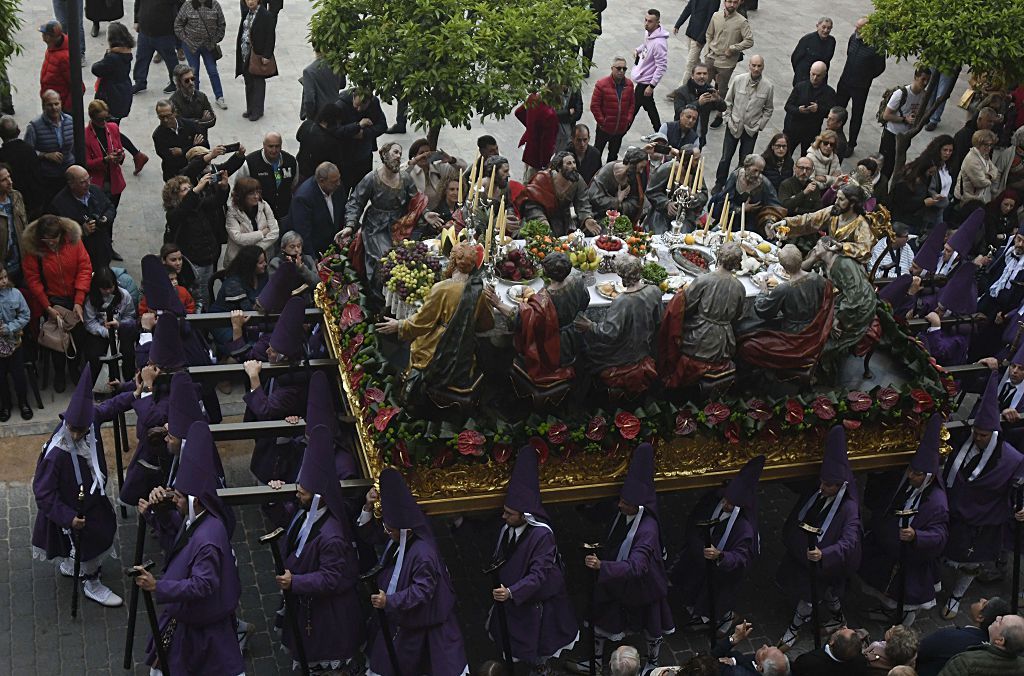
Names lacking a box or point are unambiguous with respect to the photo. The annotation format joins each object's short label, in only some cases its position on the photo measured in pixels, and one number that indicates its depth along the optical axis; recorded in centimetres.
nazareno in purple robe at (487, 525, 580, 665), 1004
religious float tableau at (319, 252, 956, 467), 1044
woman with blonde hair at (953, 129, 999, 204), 1703
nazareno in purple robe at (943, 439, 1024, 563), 1148
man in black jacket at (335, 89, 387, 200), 1570
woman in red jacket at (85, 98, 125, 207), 1483
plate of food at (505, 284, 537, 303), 1139
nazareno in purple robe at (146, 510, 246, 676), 930
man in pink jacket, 1919
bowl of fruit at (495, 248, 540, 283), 1170
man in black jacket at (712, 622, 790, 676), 898
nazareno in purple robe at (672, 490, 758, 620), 1080
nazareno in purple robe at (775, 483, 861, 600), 1079
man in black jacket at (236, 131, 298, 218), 1501
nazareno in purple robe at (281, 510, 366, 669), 973
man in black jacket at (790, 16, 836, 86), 2008
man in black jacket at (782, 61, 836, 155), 1862
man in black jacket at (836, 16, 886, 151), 1975
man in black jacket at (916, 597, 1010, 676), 967
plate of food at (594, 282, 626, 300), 1159
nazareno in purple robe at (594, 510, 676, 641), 1028
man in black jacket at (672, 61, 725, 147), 1847
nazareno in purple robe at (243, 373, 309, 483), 1149
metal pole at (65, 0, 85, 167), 1352
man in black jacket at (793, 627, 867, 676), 922
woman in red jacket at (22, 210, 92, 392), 1266
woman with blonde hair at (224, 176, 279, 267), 1420
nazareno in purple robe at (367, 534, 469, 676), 963
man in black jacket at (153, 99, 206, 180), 1520
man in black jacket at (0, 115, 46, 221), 1376
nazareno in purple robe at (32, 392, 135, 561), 1047
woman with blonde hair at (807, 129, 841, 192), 1636
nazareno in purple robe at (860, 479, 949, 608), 1113
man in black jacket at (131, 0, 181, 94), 1903
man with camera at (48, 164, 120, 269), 1352
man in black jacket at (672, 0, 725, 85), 2127
